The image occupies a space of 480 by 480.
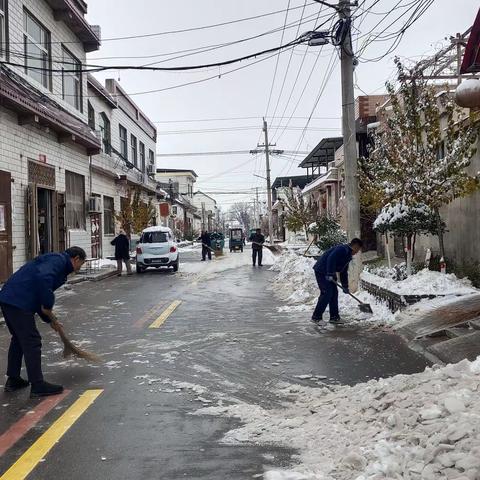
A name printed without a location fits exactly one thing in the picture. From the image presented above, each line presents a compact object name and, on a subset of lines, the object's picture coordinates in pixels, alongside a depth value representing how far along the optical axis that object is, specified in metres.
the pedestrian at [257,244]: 24.63
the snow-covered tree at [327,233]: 19.64
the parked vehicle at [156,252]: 22.39
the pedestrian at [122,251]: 21.29
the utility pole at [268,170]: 47.28
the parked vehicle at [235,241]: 44.56
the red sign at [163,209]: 42.38
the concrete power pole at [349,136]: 13.08
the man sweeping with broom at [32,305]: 5.71
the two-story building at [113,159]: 27.25
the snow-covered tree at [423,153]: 10.72
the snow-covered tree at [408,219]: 11.25
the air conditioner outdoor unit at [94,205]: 24.62
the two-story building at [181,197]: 58.59
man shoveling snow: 9.76
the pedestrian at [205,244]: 29.69
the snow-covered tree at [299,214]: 29.67
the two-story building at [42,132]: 16.42
